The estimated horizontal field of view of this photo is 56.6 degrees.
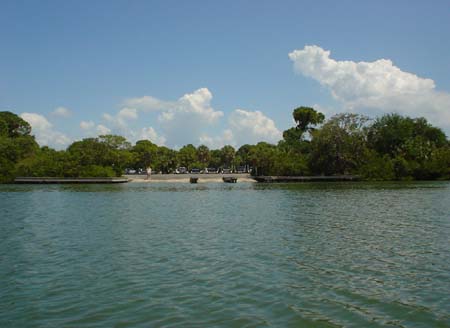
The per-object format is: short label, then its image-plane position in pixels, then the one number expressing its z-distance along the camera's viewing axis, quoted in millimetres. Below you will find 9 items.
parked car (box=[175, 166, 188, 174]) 153875
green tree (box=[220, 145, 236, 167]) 155512
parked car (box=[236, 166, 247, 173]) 164512
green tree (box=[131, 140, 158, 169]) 145250
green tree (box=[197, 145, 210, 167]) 156625
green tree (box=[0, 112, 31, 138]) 124938
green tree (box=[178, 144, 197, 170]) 150000
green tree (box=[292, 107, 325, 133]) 127000
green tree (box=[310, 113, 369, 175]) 90525
